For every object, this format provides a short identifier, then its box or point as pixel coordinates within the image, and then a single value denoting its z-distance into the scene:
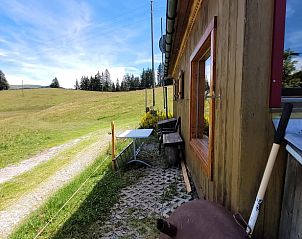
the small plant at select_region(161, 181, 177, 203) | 2.68
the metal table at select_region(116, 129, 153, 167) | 4.06
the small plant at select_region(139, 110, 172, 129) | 8.38
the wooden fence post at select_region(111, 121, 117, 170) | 3.97
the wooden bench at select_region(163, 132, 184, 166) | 3.93
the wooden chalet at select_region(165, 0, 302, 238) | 1.16
